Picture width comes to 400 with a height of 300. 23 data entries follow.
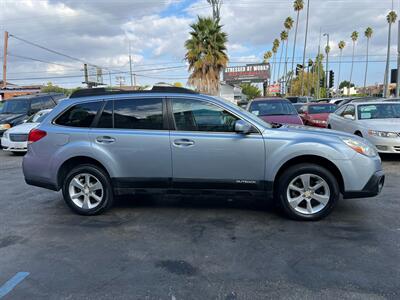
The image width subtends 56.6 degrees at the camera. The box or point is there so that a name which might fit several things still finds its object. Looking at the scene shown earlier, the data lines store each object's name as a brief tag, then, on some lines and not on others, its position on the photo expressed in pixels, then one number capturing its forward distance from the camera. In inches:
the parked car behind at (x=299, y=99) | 1314.0
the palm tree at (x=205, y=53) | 1123.9
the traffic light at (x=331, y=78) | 1378.7
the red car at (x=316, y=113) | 579.2
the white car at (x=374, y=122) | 344.5
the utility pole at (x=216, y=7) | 1290.0
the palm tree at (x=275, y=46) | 3275.1
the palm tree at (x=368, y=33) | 2687.3
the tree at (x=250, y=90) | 4182.6
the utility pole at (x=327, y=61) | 2189.7
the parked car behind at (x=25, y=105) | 573.0
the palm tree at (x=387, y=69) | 920.3
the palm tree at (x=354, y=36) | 2854.3
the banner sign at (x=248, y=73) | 2223.2
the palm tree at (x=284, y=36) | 2642.7
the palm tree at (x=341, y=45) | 3161.9
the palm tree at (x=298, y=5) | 2050.8
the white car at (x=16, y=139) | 453.1
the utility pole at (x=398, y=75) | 730.4
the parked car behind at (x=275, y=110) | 399.5
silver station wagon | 188.9
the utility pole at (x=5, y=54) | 1455.5
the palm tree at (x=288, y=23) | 2483.8
